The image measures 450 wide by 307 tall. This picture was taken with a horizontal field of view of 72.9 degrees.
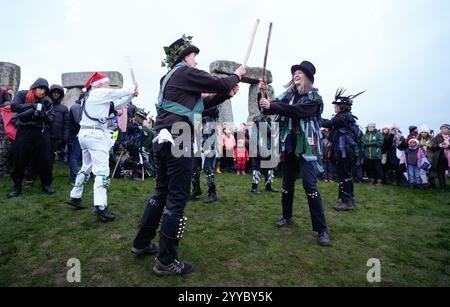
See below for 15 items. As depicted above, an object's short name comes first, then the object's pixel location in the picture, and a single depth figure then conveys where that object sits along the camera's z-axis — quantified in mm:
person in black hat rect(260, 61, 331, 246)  3998
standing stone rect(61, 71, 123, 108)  12930
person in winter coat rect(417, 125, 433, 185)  9930
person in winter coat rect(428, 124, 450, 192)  9477
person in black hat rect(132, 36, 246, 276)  2980
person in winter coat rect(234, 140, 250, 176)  11289
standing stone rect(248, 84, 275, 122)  13656
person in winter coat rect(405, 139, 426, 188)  9906
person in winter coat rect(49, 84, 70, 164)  7100
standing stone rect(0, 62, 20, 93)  10508
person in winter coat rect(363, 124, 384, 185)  10398
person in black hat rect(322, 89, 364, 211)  6137
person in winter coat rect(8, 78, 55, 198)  5902
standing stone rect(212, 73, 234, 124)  13008
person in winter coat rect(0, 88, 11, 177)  7926
